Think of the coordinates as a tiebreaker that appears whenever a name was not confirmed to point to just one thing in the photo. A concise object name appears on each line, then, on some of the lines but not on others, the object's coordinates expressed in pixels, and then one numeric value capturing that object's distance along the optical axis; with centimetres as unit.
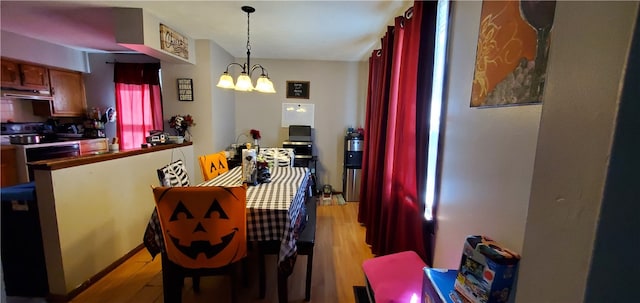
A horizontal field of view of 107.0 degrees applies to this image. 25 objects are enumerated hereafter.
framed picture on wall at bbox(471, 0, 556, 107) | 78
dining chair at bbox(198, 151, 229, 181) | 232
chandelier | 200
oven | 291
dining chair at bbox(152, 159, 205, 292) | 185
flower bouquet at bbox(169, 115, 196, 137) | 312
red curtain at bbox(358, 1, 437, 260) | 161
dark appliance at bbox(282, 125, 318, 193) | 382
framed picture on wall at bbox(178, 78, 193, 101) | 317
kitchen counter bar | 159
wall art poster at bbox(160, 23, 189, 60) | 252
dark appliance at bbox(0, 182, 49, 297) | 154
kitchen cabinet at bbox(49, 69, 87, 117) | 362
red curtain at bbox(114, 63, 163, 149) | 395
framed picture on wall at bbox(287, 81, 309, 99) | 402
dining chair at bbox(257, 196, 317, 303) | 155
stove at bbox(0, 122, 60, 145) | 312
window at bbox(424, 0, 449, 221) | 149
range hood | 304
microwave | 402
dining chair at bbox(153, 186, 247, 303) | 128
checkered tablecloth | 147
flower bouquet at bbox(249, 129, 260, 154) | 398
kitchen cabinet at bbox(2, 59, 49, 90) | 301
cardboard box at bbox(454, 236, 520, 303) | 79
